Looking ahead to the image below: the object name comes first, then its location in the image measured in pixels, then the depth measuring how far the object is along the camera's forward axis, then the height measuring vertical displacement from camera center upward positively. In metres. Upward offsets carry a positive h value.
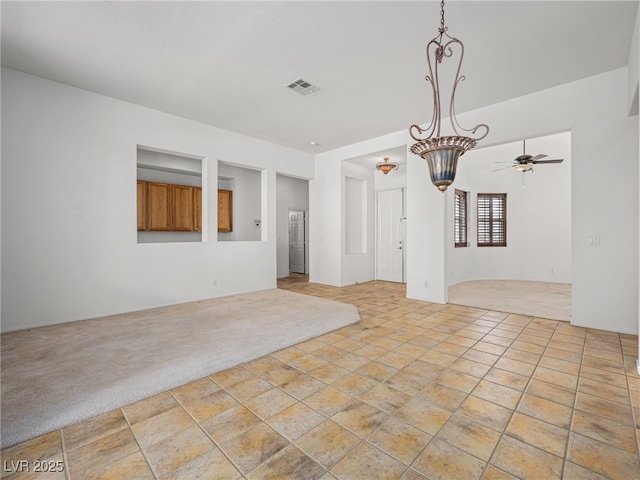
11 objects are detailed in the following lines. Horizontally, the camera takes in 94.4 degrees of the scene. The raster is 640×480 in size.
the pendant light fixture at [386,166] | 6.48 +1.61
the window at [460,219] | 7.34 +0.50
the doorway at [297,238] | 9.30 +0.02
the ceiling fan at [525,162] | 5.91 +1.58
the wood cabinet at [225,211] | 7.59 +0.72
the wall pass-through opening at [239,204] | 7.65 +0.91
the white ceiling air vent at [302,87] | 3.79 +2.00
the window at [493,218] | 8.12 +0.58
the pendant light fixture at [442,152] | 1.94 +0.59
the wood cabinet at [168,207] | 6.47 +0.72
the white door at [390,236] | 7.61 +0.08
